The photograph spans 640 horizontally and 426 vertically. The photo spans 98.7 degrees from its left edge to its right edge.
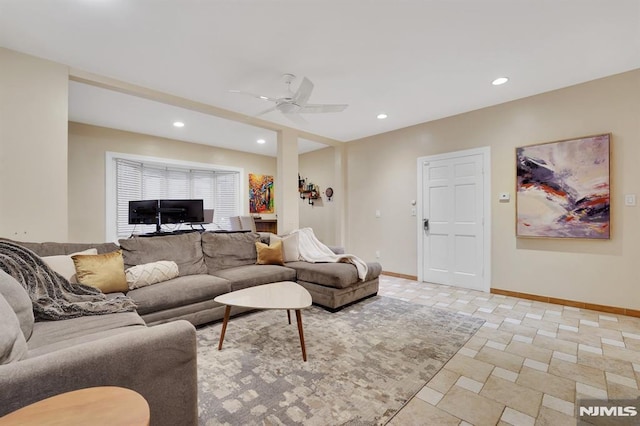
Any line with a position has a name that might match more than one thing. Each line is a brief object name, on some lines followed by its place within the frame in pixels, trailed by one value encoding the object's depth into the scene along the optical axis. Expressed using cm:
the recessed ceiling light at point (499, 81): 307
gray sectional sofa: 99
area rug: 158
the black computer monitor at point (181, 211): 432
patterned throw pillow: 254
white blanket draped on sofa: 347
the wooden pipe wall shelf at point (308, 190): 645
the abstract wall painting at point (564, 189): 306
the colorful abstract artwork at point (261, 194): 671
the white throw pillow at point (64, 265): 214
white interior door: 398
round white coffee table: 211
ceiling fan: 273
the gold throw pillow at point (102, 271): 225
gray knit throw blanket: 172
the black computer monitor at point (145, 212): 427
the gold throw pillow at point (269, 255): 369
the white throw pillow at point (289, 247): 386
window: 485
